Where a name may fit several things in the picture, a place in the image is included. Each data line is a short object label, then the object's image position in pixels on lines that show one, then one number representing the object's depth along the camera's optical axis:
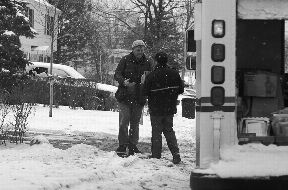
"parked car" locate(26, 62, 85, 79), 25.33
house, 42.40
